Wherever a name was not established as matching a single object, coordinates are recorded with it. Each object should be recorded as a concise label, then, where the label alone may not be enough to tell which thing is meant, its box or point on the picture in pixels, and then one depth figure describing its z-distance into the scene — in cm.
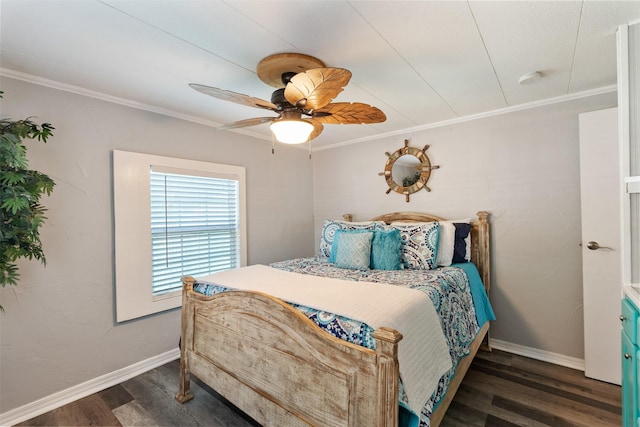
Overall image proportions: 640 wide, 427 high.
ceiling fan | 150
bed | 117
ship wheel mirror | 319
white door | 215
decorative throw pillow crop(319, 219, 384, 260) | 305
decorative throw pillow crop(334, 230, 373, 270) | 255
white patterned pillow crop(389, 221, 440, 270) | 252
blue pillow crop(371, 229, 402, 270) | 252
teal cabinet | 128
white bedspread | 129
